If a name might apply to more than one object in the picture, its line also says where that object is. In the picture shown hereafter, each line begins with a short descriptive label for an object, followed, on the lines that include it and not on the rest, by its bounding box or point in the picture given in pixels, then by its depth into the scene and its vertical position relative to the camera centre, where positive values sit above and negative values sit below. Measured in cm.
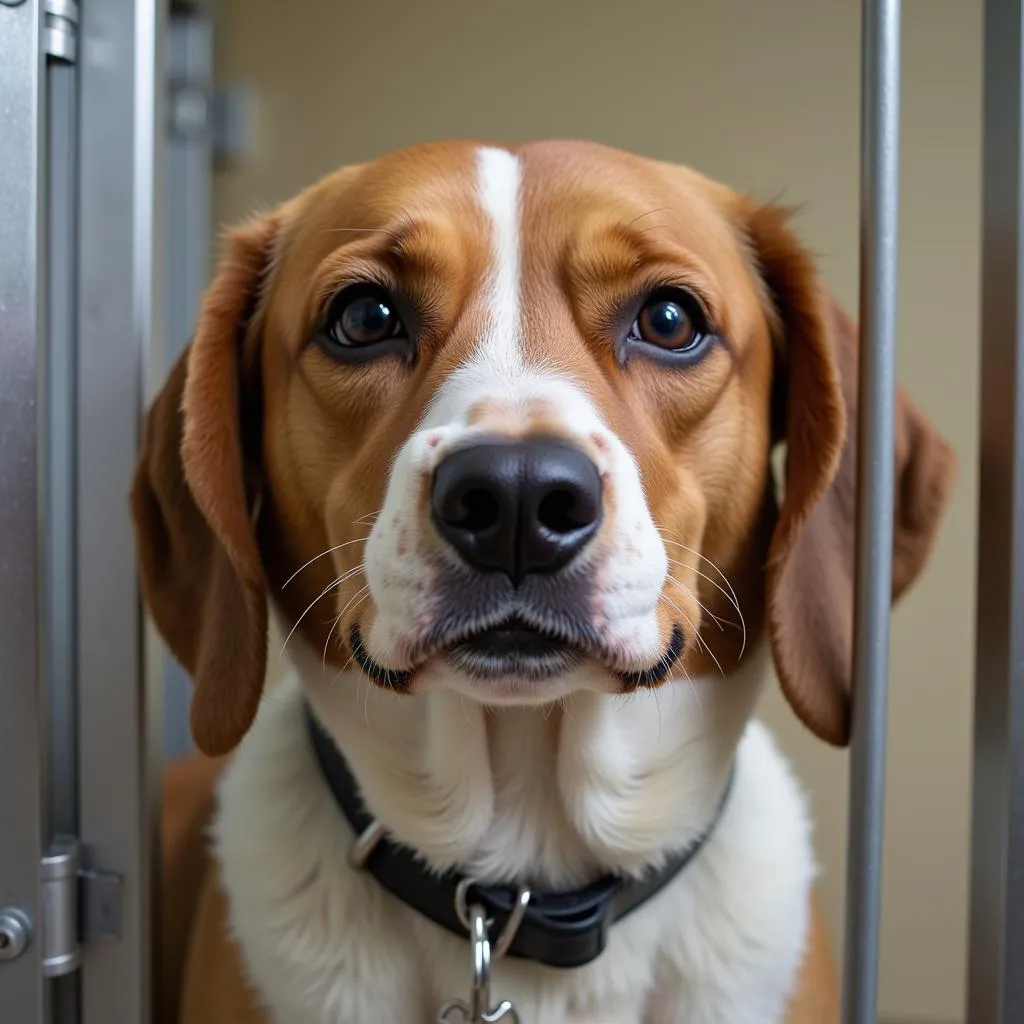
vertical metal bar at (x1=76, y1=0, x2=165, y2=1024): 31 +1
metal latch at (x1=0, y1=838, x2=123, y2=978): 30 -9
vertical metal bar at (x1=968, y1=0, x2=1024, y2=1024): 27 -1
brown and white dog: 31 -1
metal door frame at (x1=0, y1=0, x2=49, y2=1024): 29 +0
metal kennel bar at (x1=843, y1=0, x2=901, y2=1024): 26 +0
